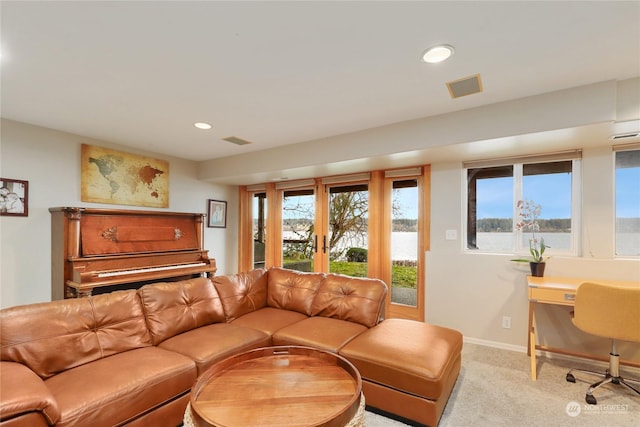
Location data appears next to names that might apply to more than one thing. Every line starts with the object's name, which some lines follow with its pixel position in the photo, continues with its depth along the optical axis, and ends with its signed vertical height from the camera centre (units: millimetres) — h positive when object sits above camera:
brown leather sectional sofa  1510 -933
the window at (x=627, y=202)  2770 +124
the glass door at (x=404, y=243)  3936 -389
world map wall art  3715 +460
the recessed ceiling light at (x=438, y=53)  1831 +1019
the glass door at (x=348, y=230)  4379 -255
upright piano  3141 -454
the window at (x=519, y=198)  3062 +164
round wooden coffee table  1266 -882
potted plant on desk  3143 -58
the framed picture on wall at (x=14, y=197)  3037 +151
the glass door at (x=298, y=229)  4918 -274
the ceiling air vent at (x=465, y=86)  2233 +1002
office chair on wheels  2074 -723
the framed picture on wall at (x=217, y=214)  5254 -22
